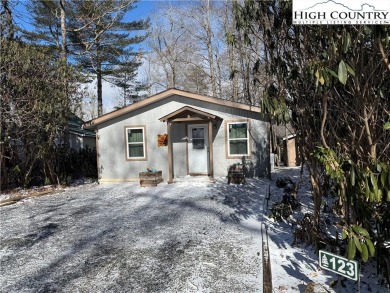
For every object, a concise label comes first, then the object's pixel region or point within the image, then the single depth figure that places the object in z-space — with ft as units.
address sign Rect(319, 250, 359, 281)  7.38
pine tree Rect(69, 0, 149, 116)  64.08
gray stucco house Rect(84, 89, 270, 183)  33.12
